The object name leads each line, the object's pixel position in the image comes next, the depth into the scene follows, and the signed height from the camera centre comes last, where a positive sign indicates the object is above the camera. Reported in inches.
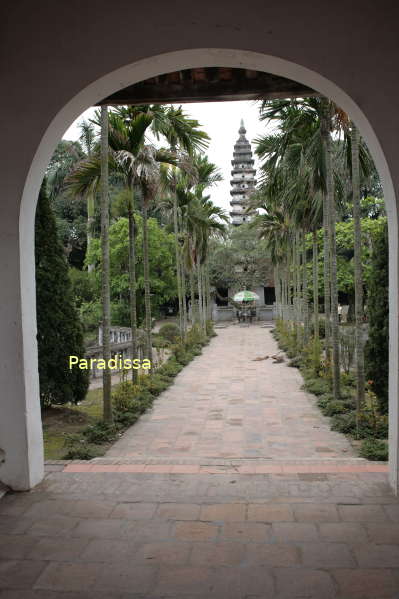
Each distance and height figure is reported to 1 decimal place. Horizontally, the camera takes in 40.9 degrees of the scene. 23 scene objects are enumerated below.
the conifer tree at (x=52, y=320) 305.0 -14.0
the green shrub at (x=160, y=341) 794.2 -76.6
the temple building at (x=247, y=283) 1421.0 +16.6
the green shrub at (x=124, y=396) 340.5 -68.0
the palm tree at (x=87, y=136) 1198.9 +359.3
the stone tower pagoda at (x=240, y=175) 1925.4 +416.2
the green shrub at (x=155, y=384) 420.4 -75.8
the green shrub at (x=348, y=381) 408.2 -73.2
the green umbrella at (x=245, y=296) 1295.5 -16.6
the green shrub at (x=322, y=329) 863.1 -67.9
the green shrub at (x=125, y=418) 313.1 -74.7
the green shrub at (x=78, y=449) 232.4 -70.9
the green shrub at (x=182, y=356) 613.6 -77.0
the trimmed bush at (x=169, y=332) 919.9 -70.1
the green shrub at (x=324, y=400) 354.6 -76.8
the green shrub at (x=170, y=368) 518.6 -77.1
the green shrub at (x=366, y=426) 267.7 -73.4
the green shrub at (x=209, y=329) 1018.3 -75.8
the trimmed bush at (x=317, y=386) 398.7 -76.8
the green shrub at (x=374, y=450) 220.3 -70.6
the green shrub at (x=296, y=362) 573.1 -80.7
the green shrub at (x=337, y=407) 331.9 -75.9
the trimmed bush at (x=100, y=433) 274.2 -72.7
